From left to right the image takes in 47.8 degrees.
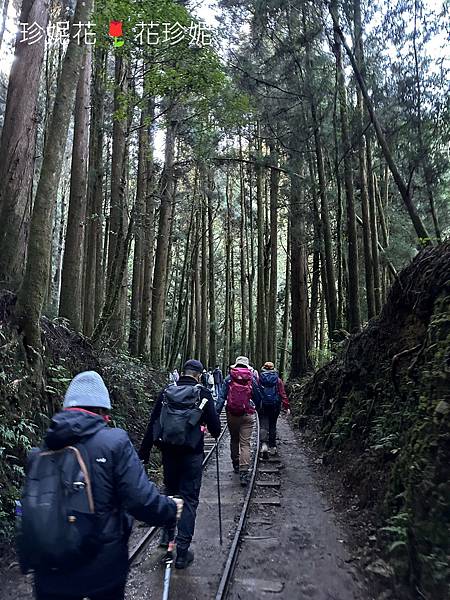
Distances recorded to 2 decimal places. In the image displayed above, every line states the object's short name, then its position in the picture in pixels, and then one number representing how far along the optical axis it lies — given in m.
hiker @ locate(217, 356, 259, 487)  8.24
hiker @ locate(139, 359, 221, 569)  4.63
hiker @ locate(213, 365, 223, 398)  18.30
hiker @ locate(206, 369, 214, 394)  16.86
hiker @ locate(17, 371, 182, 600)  2.20
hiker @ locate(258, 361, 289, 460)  9.57
